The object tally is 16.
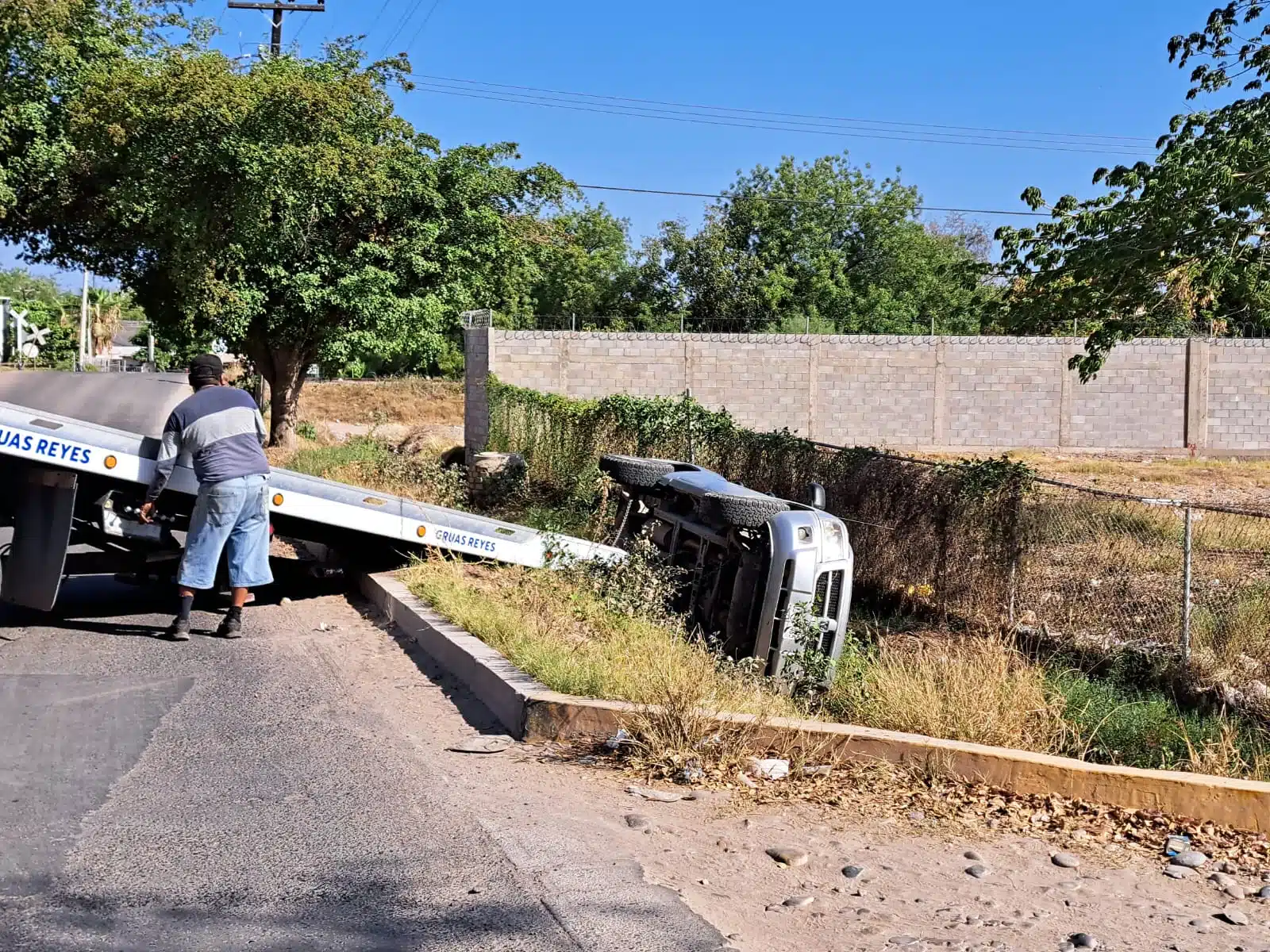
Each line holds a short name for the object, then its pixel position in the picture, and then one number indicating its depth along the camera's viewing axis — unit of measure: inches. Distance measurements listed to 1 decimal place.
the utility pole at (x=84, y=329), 2295.8
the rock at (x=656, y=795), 222.5
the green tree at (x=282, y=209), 781.3
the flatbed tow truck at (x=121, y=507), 341.4
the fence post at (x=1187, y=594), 315.3
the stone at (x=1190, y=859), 202.5
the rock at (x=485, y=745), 251.6
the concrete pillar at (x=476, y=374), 910.0
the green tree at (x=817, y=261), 1968.5
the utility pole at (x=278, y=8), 1213.7
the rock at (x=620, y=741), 245.3
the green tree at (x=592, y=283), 2134.6
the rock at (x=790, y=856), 195.0
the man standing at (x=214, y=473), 339.0
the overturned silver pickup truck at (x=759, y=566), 300.2
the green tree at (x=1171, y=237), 517.7
